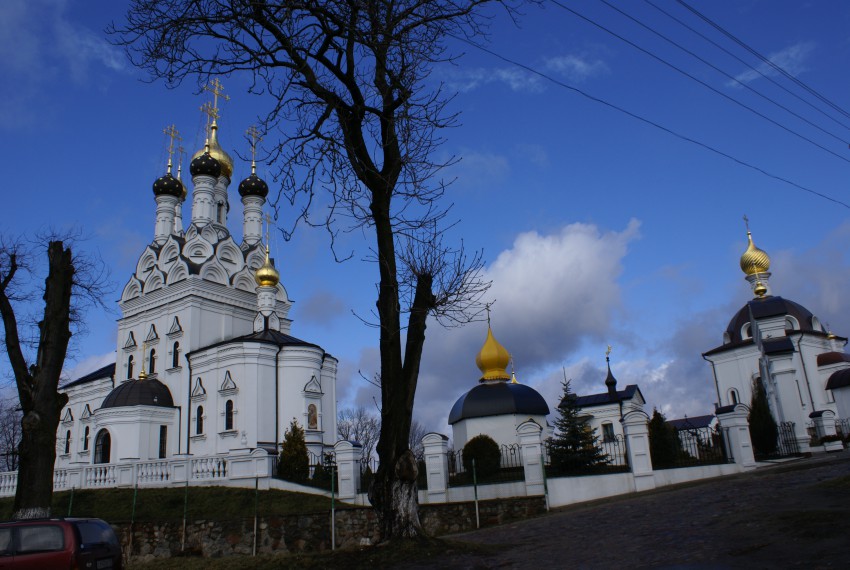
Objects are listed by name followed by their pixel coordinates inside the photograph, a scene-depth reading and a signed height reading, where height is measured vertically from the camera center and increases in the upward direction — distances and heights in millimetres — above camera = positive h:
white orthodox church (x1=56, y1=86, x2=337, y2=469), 28688 +5977
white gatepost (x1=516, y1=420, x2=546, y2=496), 15531 +263
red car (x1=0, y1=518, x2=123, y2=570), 7980 -511
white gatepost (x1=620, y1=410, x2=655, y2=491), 15883 +143
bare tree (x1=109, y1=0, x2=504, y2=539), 8414 +4628
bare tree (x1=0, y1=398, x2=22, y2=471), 48906 +5272
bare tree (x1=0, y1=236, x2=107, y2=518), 10820 +1948
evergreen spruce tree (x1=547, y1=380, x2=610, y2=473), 17234 +458
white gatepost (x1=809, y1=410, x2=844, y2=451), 23734 +734
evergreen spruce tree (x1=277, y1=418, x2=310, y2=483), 22181 +808
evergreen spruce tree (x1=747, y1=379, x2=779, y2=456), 21625 +620
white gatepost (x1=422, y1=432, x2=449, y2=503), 16969 +197
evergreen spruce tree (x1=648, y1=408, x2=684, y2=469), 18000 +351
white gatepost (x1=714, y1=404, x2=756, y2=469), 17766 +445
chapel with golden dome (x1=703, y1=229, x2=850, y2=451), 29875 +4242
